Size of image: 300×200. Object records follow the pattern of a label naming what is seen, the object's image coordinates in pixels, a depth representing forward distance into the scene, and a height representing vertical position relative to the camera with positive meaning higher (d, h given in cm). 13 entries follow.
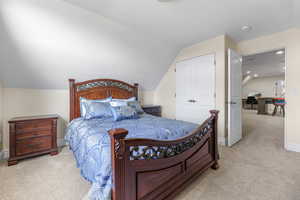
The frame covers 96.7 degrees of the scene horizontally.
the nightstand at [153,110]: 384 -30
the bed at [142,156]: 104 -56
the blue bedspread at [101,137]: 110 -44
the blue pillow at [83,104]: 255 -9
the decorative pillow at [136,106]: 298 -14
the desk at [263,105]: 743 -32
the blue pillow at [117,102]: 281 -5
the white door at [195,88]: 318 +29
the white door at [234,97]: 286 +5
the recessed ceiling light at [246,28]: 263 +143
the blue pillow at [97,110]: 245 -20
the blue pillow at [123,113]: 238 -24
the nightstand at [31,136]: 214 -63
